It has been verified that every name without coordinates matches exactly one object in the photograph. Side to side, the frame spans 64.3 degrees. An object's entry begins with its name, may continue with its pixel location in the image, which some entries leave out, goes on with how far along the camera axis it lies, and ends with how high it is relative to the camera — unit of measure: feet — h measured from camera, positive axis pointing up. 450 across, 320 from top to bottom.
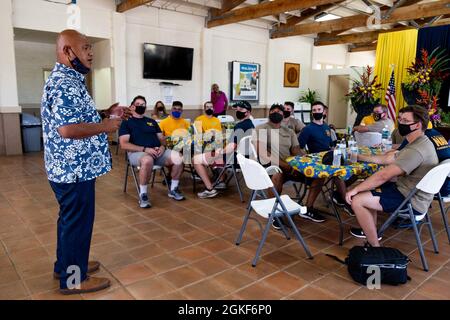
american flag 25.03 +0.27
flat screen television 26.86 +2.68
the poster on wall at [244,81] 32.71 +1.63
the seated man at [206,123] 16.05 -1.13
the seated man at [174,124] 15.93 -1.20
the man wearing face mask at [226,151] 13.60 -2.03
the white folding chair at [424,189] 7.73 -1.93
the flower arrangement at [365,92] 20.12 +0.48
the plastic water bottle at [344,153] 9.61 -1.41
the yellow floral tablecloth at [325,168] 8.84 -1.70
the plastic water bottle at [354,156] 9.69 -1.50
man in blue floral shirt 6.11 -0.88
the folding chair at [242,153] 12.25 -1.93
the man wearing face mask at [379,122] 15.46 -0.92
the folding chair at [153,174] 13.59 -3.32
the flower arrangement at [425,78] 21.71 +1.41
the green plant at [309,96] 39.31 +0.37
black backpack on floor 7.47 -3.41
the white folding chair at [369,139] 13.76 -1.48
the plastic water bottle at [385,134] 14.40 -1.32
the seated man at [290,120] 16.25 -0.96
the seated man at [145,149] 12.91 -1.90
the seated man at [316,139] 11.73 -1.34
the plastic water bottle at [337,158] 9.19 -1.48
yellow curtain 25.39 +3.31
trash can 23.45 -2.52
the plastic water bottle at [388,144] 12.56 -1.54
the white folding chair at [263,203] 8.02 -2.59
